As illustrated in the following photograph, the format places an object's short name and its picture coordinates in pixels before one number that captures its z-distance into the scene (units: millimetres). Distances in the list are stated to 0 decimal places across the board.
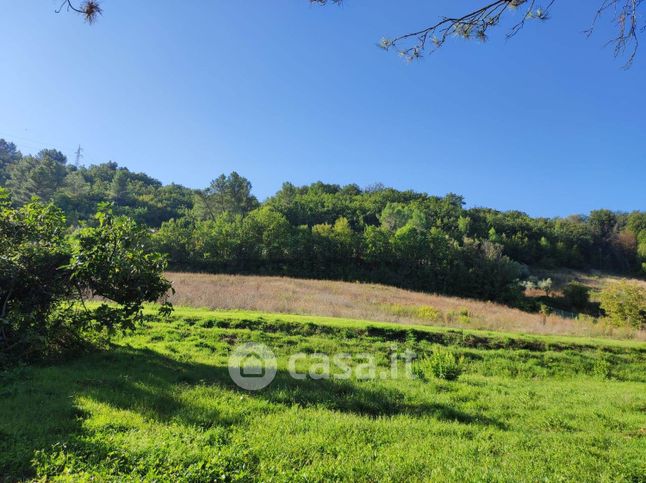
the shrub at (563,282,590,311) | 43906
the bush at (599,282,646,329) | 24234
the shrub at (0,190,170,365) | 7855
